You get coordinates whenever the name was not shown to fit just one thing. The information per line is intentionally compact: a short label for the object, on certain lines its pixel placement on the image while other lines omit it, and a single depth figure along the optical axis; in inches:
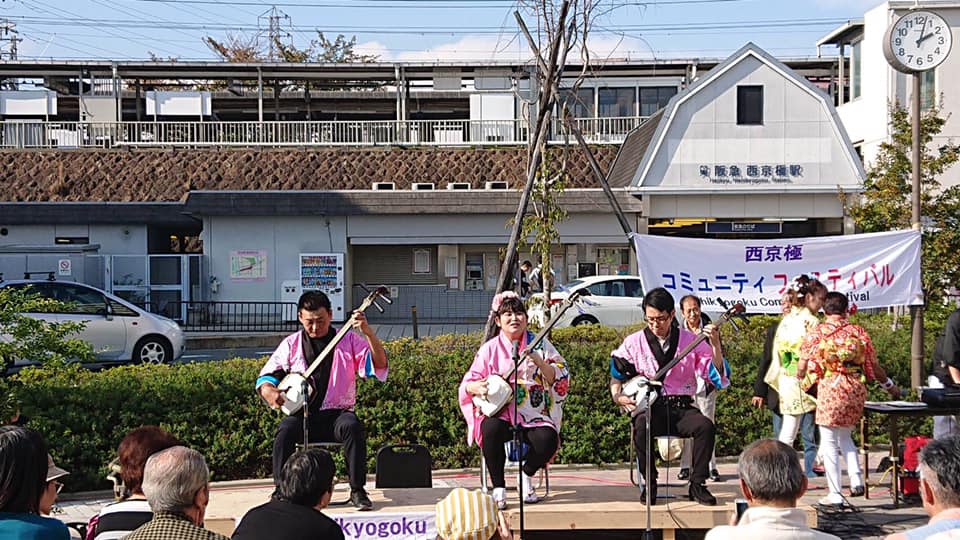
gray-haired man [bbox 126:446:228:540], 146.9
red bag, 288.7
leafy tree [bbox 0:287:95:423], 334.0
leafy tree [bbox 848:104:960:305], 437.7
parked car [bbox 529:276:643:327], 822.0
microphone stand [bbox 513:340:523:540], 240.7
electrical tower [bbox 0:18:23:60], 2091.9
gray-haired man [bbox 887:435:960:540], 128.3
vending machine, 989.8
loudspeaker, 276.1
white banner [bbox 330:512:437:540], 234.8
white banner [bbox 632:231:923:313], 341.1
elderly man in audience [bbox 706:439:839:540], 142.9
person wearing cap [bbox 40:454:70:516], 153.9
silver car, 644.7
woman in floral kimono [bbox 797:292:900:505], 278.1
